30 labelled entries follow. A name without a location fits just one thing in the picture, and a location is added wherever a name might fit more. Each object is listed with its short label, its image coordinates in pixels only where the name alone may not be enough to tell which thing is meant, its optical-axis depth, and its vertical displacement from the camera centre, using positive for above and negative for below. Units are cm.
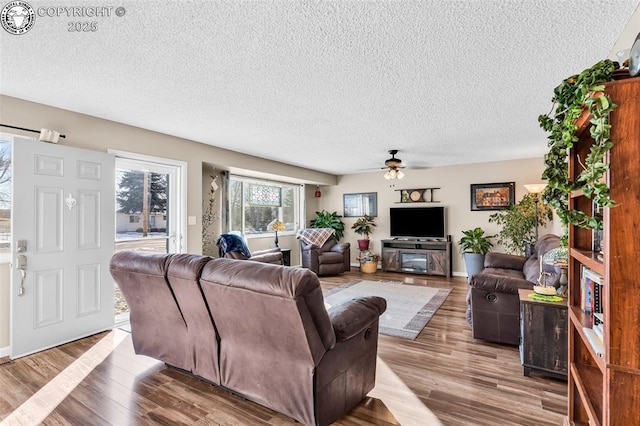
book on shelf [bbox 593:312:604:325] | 128 -44
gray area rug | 346 -125
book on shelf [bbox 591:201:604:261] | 134 -11
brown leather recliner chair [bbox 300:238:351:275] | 648 -91
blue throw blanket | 482 -45
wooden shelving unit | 102 -18
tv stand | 634 -89
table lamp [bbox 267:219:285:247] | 631 -21
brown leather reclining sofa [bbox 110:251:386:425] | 165 -70
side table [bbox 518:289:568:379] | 229 -93
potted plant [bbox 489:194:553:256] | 541 -15
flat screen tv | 657 -17
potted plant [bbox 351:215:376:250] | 737 -27
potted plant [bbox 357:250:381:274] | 687 -106
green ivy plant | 99 +27
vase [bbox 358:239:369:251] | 722 -68
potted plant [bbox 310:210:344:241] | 766 -17
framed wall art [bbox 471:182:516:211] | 601 +36
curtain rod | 274 +81
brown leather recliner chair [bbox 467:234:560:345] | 285 -86
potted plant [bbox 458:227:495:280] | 573 -66
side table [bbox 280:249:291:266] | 615 -80
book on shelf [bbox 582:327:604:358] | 116 -51
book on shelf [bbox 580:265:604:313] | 132 -35
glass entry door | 376 +12
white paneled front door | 275 -26
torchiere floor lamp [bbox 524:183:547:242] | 484 +40
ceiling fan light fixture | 504 +77
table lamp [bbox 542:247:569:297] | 236 -40
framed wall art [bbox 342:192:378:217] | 747 +27
